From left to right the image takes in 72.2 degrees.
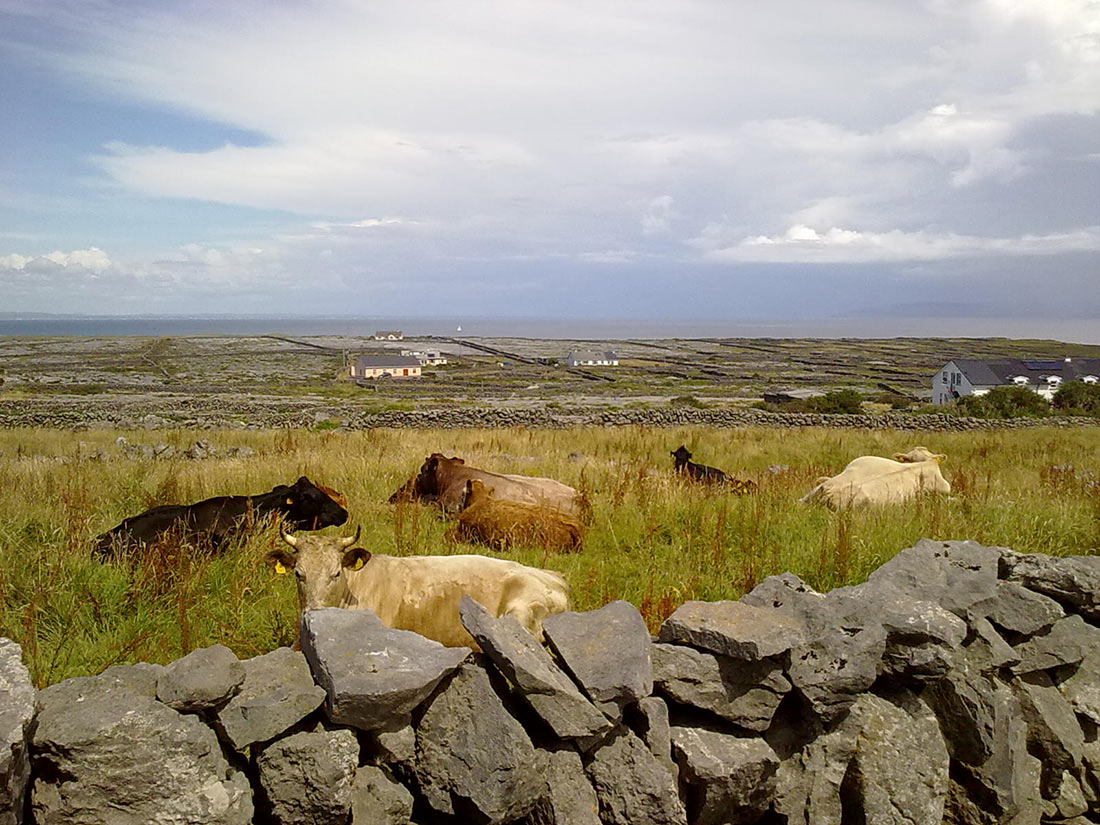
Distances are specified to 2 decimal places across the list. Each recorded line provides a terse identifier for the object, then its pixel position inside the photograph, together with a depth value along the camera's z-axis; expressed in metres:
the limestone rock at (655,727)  4.39
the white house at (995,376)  60.44
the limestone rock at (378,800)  3.87
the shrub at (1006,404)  36.69
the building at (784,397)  54.96
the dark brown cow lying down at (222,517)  6.97
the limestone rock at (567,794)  4.10
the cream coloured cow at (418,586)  5.45
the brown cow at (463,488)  9.88
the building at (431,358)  122.19
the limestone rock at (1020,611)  5.60
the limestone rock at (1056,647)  5.66
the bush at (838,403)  45.75
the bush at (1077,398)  43.91
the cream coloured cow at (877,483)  9.93
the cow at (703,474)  11.02
